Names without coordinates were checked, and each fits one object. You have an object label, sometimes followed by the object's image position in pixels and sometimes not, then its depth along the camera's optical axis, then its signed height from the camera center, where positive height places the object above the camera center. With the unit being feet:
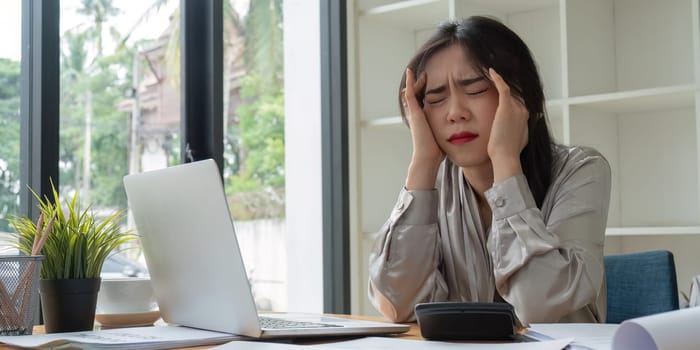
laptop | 3.55 -0.29
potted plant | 4.31 -0.32
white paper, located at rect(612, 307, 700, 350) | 2.41 -0.43
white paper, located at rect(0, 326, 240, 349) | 3.49 -0.64
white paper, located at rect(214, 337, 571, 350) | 3.12 -0.61
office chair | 5.55 -0.66
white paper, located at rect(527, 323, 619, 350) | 2.93 -0.58
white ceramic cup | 4.73 -0.57
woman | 5.12 +0.00
